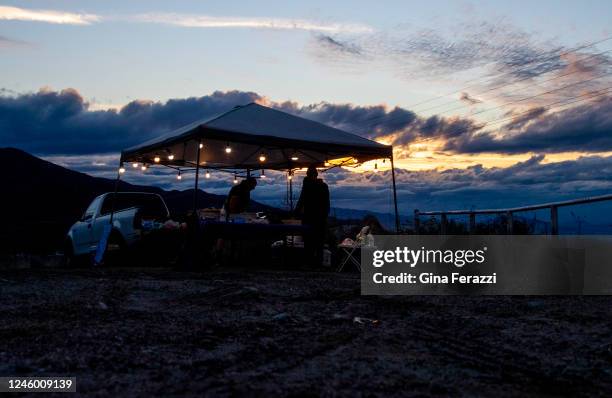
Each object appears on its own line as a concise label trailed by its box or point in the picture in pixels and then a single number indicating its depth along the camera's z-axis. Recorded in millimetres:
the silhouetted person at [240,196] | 14367
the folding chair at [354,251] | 12633
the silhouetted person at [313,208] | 13469
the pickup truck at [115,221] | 14219
